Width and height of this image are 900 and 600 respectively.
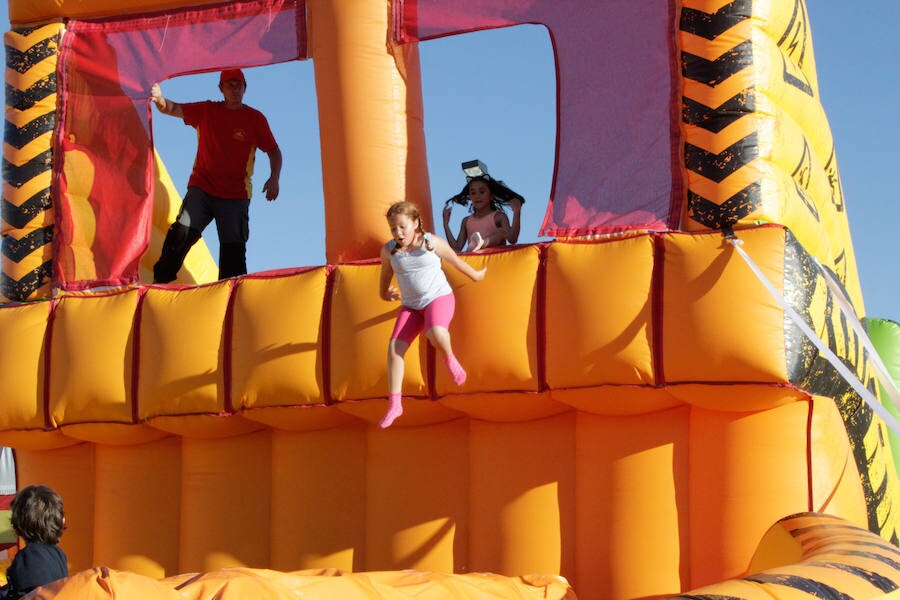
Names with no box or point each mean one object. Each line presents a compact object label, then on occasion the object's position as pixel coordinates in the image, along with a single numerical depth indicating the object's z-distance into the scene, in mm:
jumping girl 9266
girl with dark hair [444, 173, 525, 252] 10664
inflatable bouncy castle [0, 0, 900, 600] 8742
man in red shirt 12016
